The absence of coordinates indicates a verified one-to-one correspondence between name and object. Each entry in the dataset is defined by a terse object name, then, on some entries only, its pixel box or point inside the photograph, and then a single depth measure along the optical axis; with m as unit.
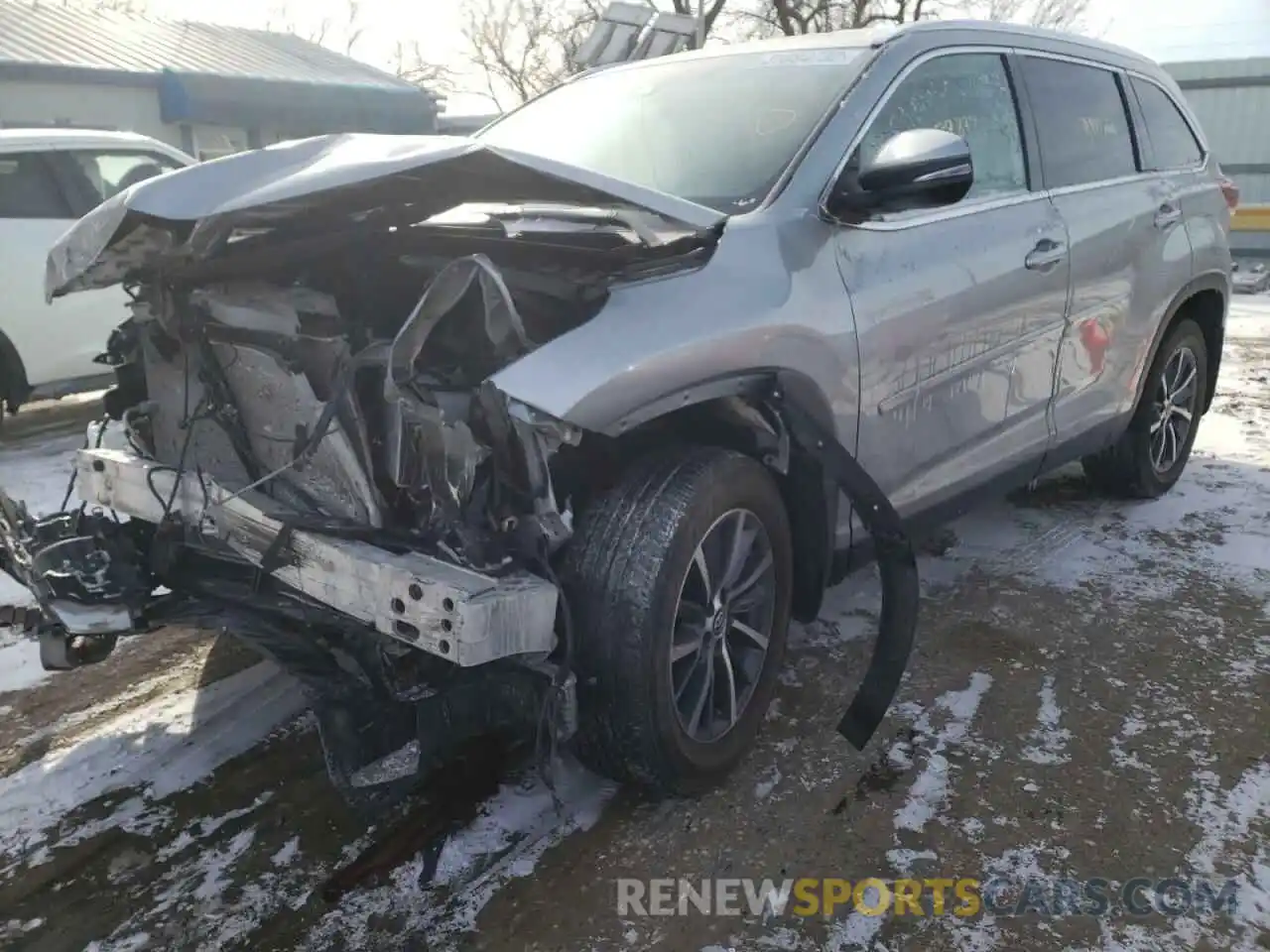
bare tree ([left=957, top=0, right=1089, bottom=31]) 31.60
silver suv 2.25
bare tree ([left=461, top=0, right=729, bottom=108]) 30.98
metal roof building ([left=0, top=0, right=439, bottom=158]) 14.71
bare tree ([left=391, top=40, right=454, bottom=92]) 38.81
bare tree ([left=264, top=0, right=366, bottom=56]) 47.34
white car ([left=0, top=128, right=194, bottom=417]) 6.05
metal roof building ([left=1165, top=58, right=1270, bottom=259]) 17.58
